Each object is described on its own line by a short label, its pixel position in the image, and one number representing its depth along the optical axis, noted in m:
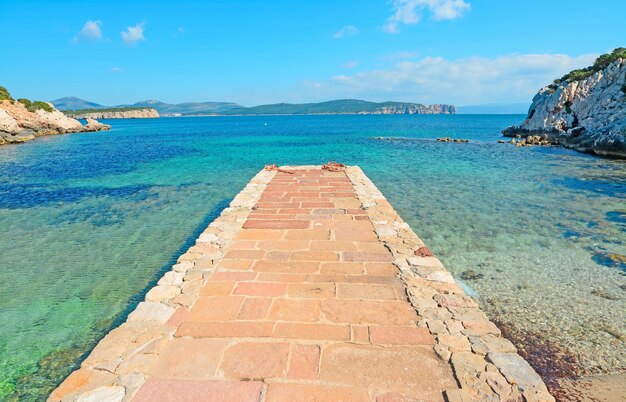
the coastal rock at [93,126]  61.75
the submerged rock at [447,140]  36.17
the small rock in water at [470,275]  6.35
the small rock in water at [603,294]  5.57
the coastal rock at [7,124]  35.65
